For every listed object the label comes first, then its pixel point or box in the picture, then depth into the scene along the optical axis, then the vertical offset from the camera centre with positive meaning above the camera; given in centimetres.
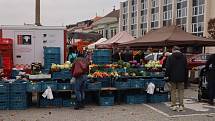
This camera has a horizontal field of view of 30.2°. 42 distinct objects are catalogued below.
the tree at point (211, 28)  3917 +339
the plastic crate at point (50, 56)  1394 +19
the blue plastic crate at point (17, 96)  1179 -103
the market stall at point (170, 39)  1984 +118
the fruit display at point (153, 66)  1381 -16
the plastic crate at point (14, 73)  1341 -39
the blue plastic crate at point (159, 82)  1321 -69
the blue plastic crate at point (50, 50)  1395 +40
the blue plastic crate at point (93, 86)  1234 -76
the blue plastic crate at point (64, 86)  1217 -76
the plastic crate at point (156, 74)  1344 -43
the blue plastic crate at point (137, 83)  1283 -70
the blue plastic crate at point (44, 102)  1221 -125
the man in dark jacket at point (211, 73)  1206 -37
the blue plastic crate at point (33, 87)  1183 -76
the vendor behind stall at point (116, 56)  2030 +28
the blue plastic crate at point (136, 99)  1289 -122
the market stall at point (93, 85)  1184 -74
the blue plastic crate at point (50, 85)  1194 -71
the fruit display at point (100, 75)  1274 -44
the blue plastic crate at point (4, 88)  1169 -78
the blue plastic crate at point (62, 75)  1236 -42
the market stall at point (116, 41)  2736 +146
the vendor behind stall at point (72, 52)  1429 +32
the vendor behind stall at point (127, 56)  1984 +27
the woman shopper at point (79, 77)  1183 -47
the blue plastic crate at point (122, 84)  1268 -72
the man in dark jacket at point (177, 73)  1128 -33
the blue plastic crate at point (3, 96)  1173 -102
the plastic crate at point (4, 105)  1178 -129
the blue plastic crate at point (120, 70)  1324 -29
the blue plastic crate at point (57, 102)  1230 -126
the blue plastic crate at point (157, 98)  1314 -121
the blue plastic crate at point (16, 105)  1184 -130
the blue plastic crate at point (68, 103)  1234 -129
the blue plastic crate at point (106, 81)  1298 -64
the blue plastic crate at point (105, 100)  1251 -123
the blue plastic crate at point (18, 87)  1174 -76
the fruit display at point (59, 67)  1238 -18
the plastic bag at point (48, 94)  1184 -97
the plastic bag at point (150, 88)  1279 -86
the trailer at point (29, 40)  1449 +78
